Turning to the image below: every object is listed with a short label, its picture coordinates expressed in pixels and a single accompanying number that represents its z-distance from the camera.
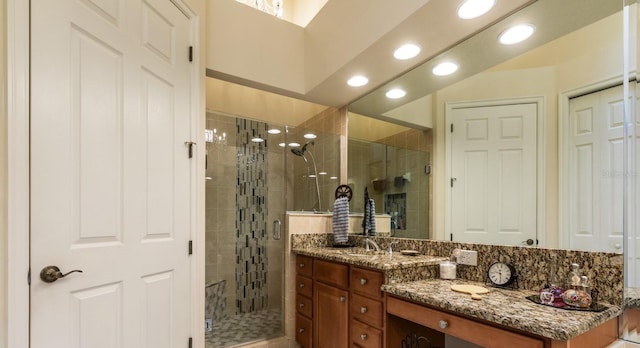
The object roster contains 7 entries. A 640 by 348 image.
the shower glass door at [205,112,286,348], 2.83
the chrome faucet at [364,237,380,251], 2.57
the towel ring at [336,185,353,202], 2.98
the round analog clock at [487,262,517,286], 1.72
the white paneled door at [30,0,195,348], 1.32
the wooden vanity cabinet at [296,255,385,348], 1.91
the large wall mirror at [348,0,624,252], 1.49
